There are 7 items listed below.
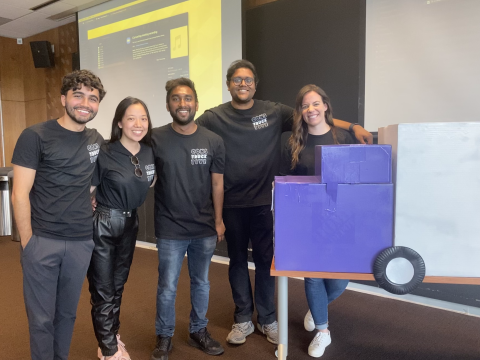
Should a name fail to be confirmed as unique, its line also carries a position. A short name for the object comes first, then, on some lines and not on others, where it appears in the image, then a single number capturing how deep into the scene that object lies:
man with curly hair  1.57
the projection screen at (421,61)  2.46
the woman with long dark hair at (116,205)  1.81
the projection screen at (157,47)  3.54
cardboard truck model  1.25
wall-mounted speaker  5.70
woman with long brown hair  1.94
